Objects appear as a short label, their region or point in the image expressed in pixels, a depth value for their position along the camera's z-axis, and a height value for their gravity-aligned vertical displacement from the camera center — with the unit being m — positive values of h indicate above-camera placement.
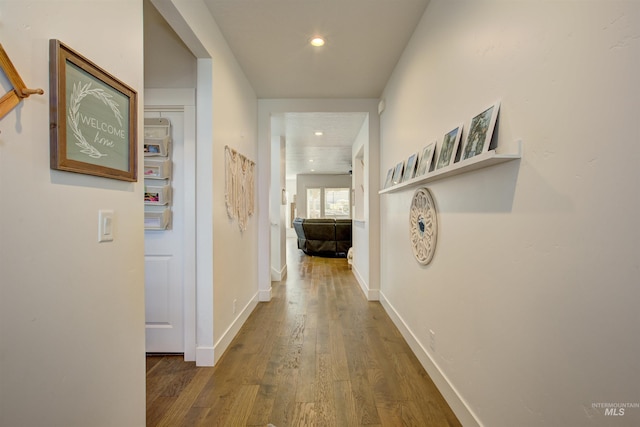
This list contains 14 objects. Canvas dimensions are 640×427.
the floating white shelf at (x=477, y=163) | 1.14 +0.21
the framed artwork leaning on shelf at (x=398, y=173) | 2.71 +0.36
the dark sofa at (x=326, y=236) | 7.43 -0.63
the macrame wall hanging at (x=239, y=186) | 2.58 +0.24
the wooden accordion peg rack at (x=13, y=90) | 0.74 +0.32
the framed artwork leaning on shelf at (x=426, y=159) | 1.97 +0.36
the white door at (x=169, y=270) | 2.35 -0.47
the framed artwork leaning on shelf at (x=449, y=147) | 1.60 +0.36
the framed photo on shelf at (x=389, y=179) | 3.08 +0.35
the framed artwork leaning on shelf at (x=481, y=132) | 1.29 +0.37
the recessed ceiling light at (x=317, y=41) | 2.54 +1.46
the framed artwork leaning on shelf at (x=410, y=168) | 2.33 +0.35
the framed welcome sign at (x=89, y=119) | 0.89 +0.31
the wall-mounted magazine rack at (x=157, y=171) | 2.29 +0.30
